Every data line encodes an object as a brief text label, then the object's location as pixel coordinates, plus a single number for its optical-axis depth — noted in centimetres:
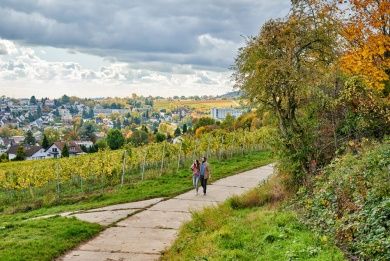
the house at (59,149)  12725
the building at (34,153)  12242
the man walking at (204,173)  2242
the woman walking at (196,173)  2253
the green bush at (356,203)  860
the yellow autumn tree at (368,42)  1683
